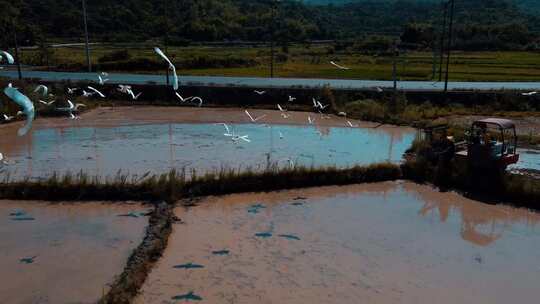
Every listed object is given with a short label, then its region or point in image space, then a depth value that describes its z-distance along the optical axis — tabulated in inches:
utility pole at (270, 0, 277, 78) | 1111.8
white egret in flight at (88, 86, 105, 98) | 842.5
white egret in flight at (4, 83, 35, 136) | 601.0
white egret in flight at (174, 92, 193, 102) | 844.5
